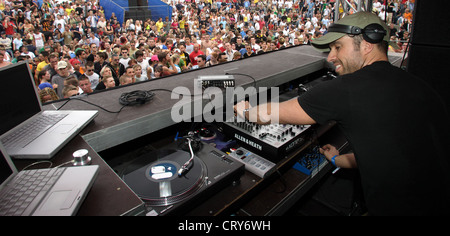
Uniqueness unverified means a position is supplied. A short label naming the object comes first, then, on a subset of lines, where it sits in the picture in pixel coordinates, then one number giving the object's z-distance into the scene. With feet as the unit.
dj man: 3.73
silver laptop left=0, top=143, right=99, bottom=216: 2.85
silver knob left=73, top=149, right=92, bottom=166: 3.71
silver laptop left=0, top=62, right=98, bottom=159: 3.94
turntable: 3.96
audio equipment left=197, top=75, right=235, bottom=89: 6.07
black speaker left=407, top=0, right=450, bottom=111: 6.74
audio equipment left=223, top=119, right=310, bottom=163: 5.54
